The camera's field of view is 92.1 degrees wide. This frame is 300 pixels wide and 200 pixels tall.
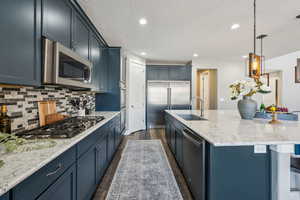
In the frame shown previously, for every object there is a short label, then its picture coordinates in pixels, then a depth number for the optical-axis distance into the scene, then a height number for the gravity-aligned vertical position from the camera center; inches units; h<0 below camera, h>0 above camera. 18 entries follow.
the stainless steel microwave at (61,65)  51.5 +13.8
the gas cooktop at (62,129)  50.0 -12.4
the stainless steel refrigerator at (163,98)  207.3 +1.6
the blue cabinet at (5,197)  23.5 -16.3
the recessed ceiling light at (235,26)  108.9 +56.3
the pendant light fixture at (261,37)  128.6 +57.7
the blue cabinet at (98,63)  105.3 +29.9
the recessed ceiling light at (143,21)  100.4 +55.7
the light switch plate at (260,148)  48.1 -16.2
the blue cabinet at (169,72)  209.8 +39.4
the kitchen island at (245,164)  45.9 -21.5
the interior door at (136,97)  179.3 +2.7
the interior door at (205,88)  236.4 +20.0
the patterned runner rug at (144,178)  68.4 -44.8
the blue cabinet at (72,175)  29.7 -21.5
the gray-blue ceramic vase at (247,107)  82.4 -4.3
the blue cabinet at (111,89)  142.9 +9.8
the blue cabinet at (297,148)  46.9 -15.8
